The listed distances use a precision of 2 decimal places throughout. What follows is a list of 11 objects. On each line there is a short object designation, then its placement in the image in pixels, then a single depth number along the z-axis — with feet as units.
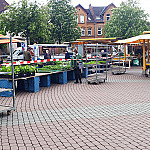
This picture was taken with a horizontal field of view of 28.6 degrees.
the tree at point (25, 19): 120.37
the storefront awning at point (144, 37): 58.87
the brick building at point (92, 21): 223.92
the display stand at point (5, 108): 26.07
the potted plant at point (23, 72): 39.82
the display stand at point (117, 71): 69.25
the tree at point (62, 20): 158.10
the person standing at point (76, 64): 50.47
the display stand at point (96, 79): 49.80
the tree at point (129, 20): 132.87
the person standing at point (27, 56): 66.49
